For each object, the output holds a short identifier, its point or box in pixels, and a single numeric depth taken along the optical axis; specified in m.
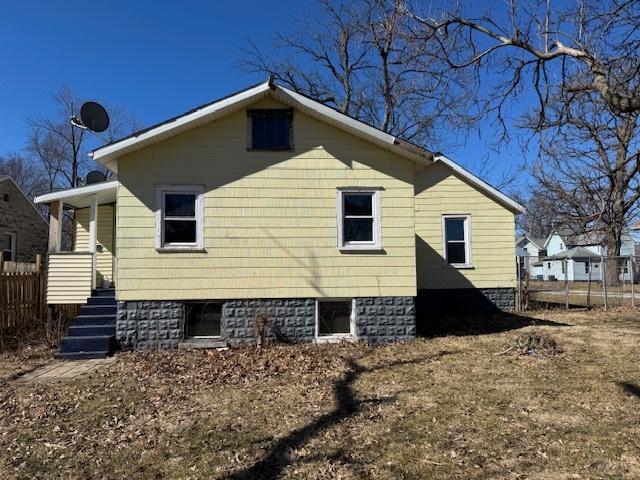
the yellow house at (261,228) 9.52
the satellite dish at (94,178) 14.27
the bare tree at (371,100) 23.79
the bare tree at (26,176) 42.69
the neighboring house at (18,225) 19.83
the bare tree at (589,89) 7.95
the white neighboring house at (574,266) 47.47
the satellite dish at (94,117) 12.15
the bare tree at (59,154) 36.69
